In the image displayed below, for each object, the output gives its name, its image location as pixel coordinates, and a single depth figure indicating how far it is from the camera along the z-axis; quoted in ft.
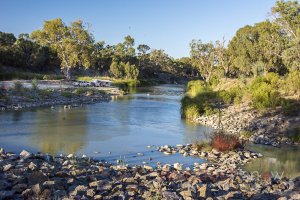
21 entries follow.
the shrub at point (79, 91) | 126.54
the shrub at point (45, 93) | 109.35
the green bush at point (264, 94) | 74.20
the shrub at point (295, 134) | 56.48
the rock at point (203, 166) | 38.00
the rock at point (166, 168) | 32.91
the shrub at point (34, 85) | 112.03
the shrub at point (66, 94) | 117.18
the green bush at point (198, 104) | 82.68
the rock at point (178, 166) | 35.32
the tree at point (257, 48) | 161.03
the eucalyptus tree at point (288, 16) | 146.15
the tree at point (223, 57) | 196.68
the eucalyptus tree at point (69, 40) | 192.51
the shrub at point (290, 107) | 66.28
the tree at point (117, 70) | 236.54
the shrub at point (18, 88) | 105.25
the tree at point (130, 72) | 239.96
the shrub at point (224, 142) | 47.72
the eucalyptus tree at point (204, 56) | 207.05
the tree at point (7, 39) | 219.34
